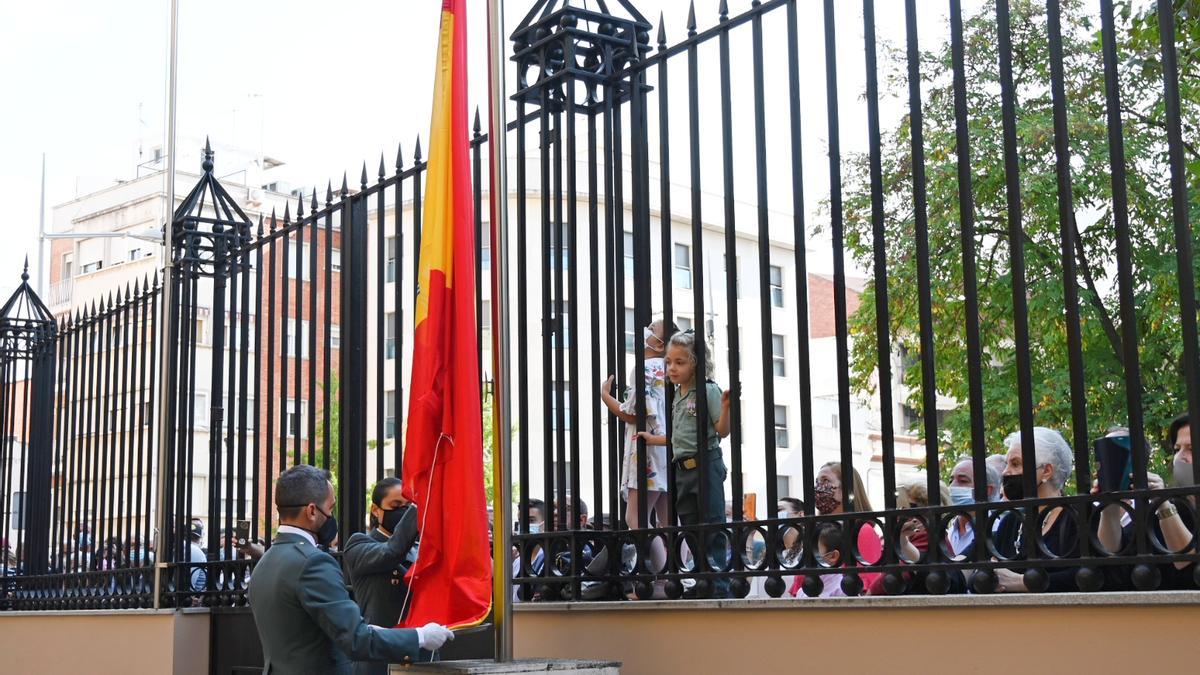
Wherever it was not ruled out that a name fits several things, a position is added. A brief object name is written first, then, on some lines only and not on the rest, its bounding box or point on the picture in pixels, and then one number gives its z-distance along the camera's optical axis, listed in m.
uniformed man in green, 5.41
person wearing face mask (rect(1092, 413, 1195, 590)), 4.05
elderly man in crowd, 4.73
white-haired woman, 4.40
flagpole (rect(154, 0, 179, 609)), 10.05
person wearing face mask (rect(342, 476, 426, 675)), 6.67
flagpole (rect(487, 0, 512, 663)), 5.52
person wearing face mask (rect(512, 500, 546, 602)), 6.43
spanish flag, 5.74
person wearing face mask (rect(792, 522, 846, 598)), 5.07
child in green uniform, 5.75
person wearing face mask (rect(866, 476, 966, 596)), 4.75
